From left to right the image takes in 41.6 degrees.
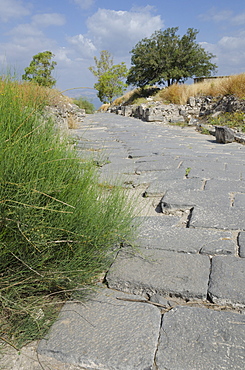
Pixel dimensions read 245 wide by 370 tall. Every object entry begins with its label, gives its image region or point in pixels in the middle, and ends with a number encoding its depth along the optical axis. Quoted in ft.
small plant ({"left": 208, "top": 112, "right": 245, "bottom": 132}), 32.74
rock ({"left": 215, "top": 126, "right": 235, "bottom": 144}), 24.41
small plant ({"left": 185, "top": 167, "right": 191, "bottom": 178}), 13.33
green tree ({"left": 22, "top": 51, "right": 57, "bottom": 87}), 78.12
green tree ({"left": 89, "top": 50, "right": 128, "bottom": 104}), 118.83
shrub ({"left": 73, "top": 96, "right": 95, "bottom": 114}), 69.52
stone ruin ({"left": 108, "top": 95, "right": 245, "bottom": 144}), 38.37
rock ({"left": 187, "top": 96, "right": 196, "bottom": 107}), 47.34
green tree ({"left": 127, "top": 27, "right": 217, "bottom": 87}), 81.76
